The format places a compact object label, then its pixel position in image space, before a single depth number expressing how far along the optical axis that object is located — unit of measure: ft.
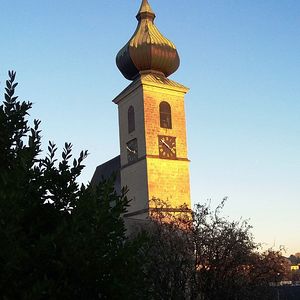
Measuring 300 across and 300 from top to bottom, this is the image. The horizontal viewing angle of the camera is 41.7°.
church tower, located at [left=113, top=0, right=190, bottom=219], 84.64
